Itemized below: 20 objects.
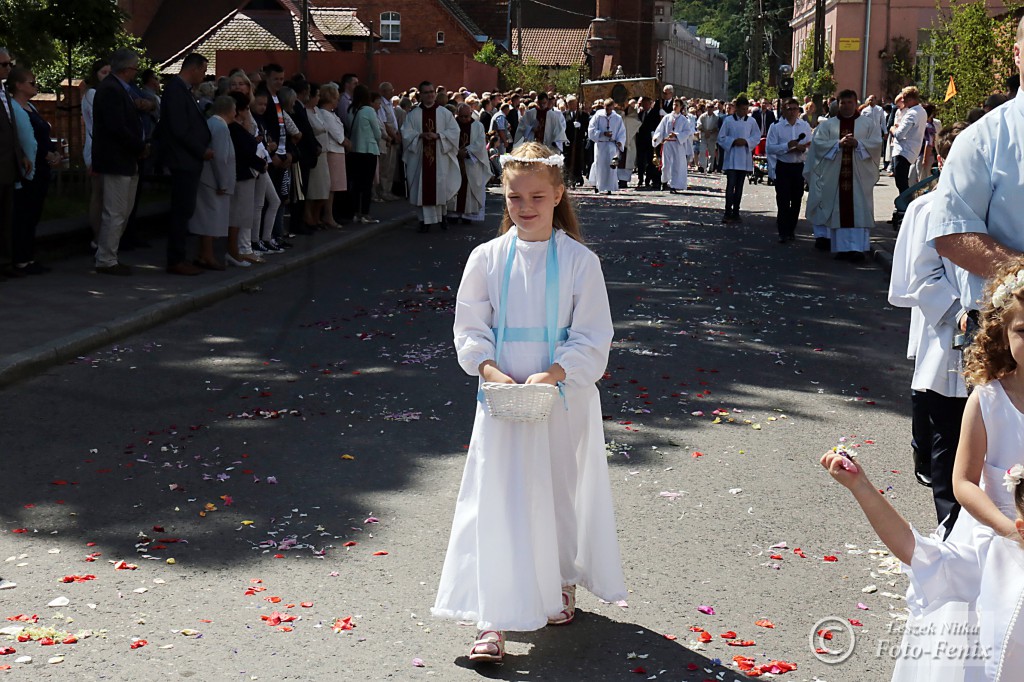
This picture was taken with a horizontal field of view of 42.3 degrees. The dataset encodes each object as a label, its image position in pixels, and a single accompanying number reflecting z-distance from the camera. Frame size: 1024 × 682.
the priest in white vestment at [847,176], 16.55
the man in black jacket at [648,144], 31.36
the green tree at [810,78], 48.03
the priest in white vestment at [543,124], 27.34
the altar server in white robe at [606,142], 29.42
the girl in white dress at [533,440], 4.50
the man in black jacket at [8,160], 12.38
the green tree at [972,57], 18.42
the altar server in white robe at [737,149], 20.50
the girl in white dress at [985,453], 3.41
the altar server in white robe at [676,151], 30.22
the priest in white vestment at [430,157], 20.06
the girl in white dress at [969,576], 3.26
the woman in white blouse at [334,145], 17.92
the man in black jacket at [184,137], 13.21
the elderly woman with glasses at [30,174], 12.98
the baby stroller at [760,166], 34.62
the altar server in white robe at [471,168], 21.14
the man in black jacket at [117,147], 12.87
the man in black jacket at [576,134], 31.08
